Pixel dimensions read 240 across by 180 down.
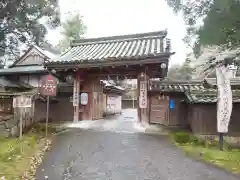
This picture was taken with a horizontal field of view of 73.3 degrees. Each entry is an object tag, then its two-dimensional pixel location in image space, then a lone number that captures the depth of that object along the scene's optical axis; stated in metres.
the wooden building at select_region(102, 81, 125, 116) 15.33
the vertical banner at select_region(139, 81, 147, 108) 8.64
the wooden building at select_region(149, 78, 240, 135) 8.05
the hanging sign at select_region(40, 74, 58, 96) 7.78
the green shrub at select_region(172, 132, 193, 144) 7.35
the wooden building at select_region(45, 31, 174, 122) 8.35
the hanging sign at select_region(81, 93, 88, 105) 9.76
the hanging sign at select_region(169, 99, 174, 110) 9.95
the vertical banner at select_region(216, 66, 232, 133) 6.51
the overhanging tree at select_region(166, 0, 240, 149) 5.68
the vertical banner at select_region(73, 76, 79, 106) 9.46
